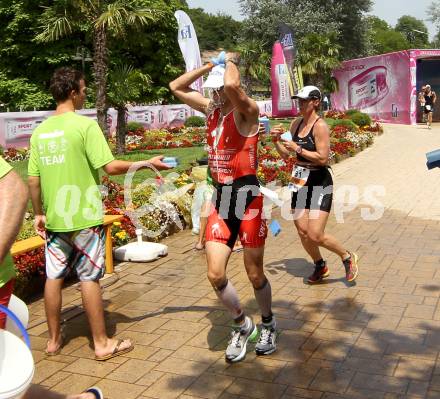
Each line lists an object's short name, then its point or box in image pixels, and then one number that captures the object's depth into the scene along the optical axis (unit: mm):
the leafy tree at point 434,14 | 50869
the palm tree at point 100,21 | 16625
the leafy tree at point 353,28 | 42844
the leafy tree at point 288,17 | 41281
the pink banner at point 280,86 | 26078
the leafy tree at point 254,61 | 38969
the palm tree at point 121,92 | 18188
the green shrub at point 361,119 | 24219
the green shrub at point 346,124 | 20875
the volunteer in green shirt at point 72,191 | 4035
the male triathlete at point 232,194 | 3967
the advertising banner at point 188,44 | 18686
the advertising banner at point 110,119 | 20562
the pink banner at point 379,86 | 28184
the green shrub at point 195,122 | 28750
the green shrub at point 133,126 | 25516
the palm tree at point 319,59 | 32906
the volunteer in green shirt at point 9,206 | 2461
